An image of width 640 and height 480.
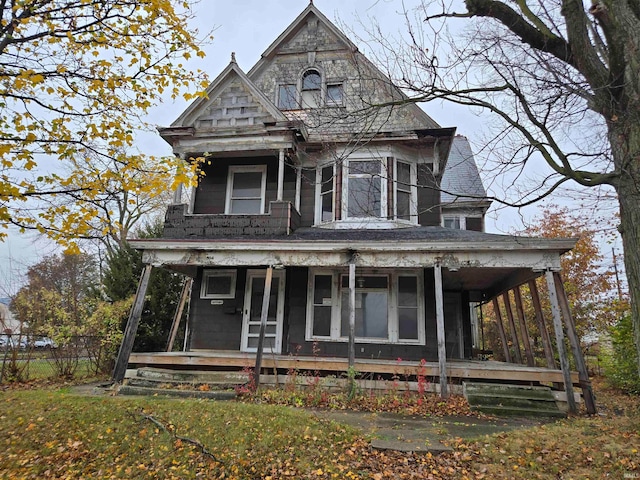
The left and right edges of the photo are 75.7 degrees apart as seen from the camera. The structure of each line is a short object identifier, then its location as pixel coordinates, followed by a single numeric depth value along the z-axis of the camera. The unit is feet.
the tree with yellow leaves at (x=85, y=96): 17.01
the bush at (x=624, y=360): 37.78
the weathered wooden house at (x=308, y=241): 31.96
